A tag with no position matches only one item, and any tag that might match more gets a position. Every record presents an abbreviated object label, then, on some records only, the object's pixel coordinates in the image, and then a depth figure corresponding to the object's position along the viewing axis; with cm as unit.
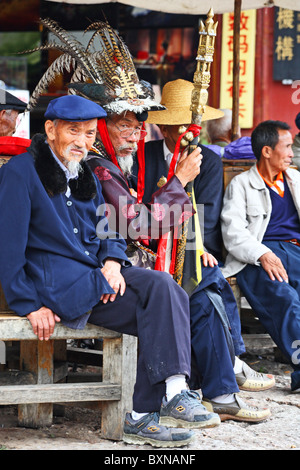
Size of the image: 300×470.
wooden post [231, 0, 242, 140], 1155
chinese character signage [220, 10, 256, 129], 1797
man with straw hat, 875
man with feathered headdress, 712
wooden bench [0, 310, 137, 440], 641
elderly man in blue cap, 626
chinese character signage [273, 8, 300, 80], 1816
